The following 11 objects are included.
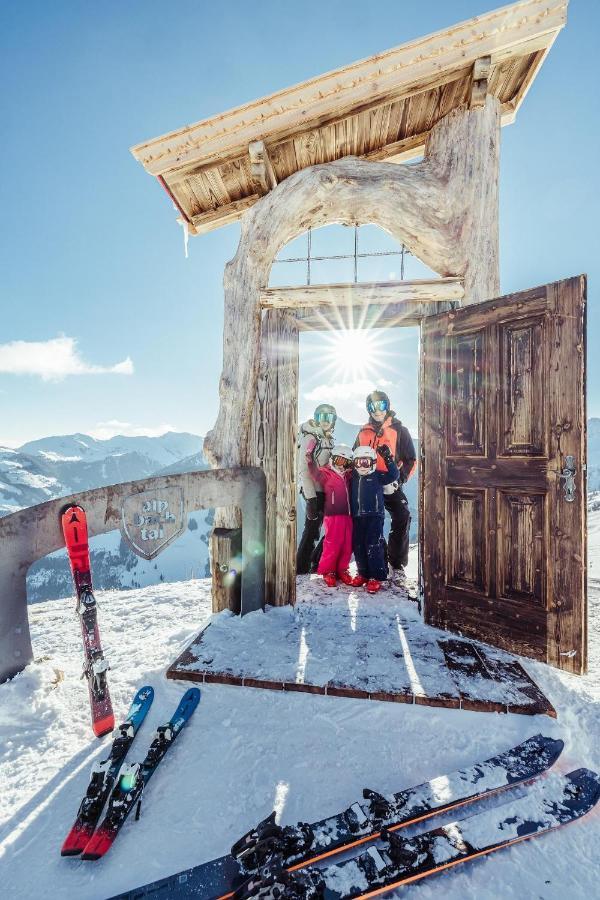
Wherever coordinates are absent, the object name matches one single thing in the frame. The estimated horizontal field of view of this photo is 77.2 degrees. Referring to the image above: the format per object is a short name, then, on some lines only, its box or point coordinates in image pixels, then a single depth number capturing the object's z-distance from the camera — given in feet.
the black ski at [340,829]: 4.33
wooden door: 9.06
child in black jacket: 14.73
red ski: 7.11
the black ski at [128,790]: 4.86
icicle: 16.06
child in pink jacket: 15.48
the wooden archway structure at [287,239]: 12.21
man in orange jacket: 16.69
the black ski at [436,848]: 4.22
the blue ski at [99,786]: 4.90
